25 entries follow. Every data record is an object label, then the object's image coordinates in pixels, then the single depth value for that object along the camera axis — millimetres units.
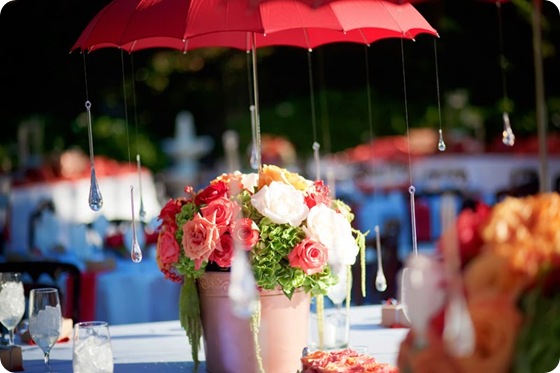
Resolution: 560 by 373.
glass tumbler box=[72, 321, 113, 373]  3867
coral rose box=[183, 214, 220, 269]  4233
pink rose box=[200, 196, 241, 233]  4266
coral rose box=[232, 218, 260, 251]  4190
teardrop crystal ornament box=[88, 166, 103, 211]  4985
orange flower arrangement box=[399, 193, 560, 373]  2448
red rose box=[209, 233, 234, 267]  4243
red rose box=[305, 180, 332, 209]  4400
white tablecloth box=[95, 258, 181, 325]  9145
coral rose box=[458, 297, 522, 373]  2439
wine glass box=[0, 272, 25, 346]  4989
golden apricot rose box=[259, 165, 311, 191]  4489
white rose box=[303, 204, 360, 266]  4296
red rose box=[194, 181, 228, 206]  4423
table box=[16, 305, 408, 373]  4809
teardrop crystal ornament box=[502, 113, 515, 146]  5358
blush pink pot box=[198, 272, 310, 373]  4346
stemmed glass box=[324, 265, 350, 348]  4909
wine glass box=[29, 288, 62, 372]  4439
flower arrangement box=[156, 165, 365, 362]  4230
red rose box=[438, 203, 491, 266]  2627
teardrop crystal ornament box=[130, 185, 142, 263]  4822
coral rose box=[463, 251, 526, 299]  2481
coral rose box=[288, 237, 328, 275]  4210
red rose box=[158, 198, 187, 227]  4523
